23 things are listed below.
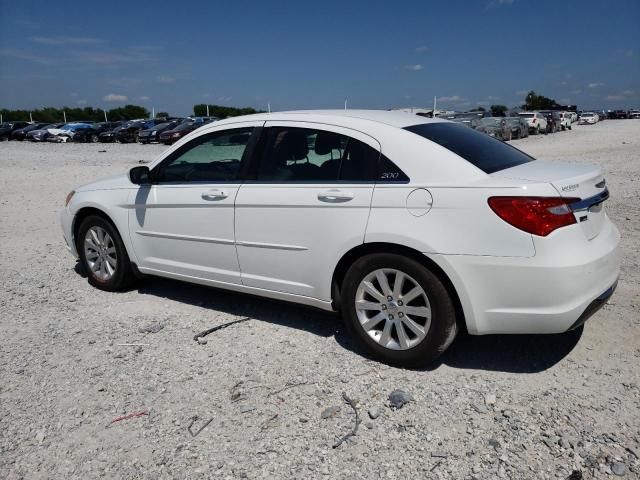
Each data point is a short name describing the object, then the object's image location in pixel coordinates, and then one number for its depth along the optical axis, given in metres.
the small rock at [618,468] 2.55
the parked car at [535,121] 37.25
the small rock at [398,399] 3.20
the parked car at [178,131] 31.97
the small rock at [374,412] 3.09
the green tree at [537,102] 89.56
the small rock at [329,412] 3.13
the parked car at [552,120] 41.03
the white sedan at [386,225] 3.11
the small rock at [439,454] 2.74
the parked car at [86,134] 40.03
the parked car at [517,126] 31.94
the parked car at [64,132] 40.34
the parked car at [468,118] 29.23
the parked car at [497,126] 29.42
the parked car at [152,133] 34.50
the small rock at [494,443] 2.79
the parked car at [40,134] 41.41
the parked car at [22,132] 43.84
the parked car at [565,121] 44.50
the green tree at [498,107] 59.77
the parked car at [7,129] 45.03
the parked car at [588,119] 61.62
